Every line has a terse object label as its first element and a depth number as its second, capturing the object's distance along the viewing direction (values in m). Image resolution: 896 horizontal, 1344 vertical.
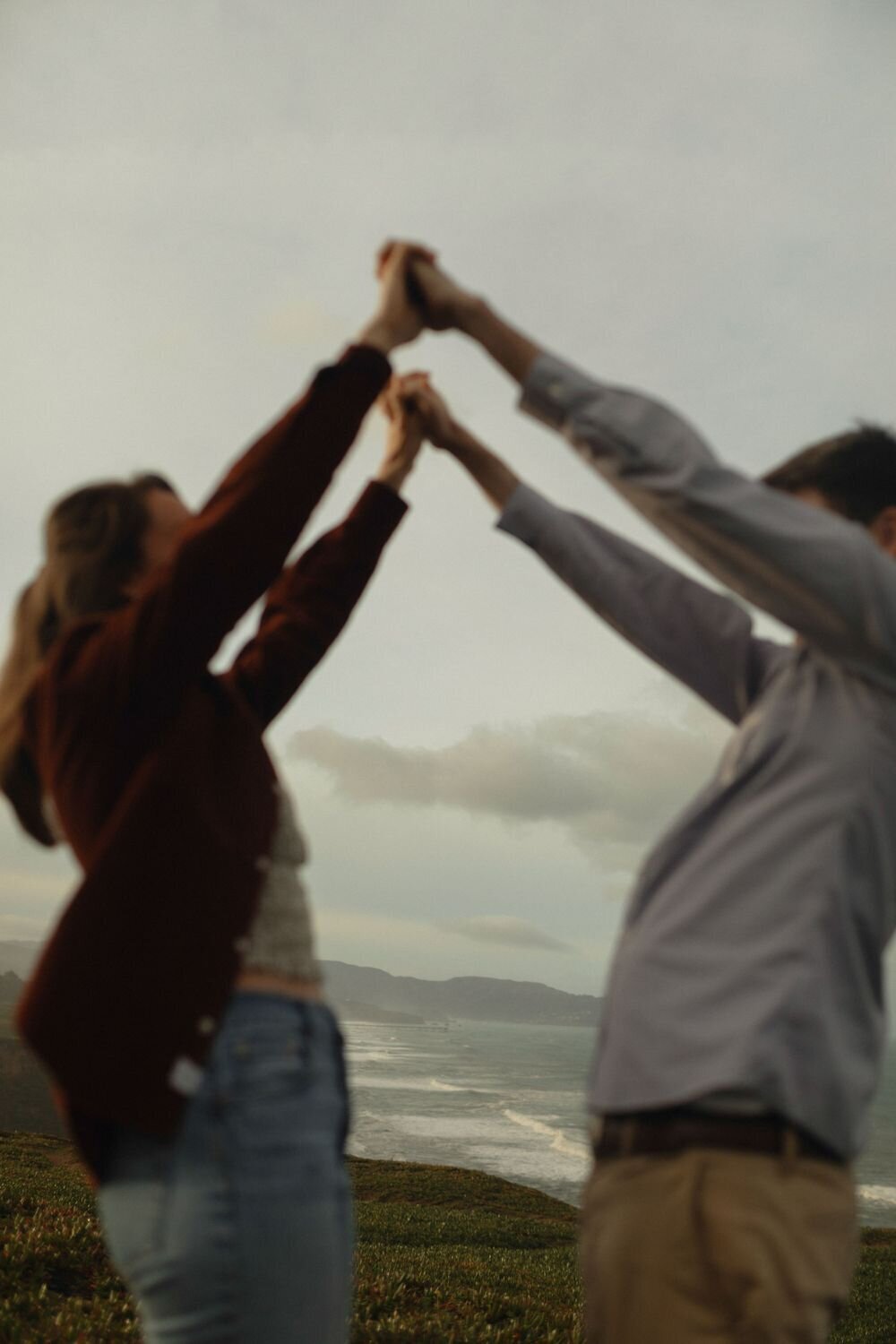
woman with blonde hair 1.85
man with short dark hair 1.88
